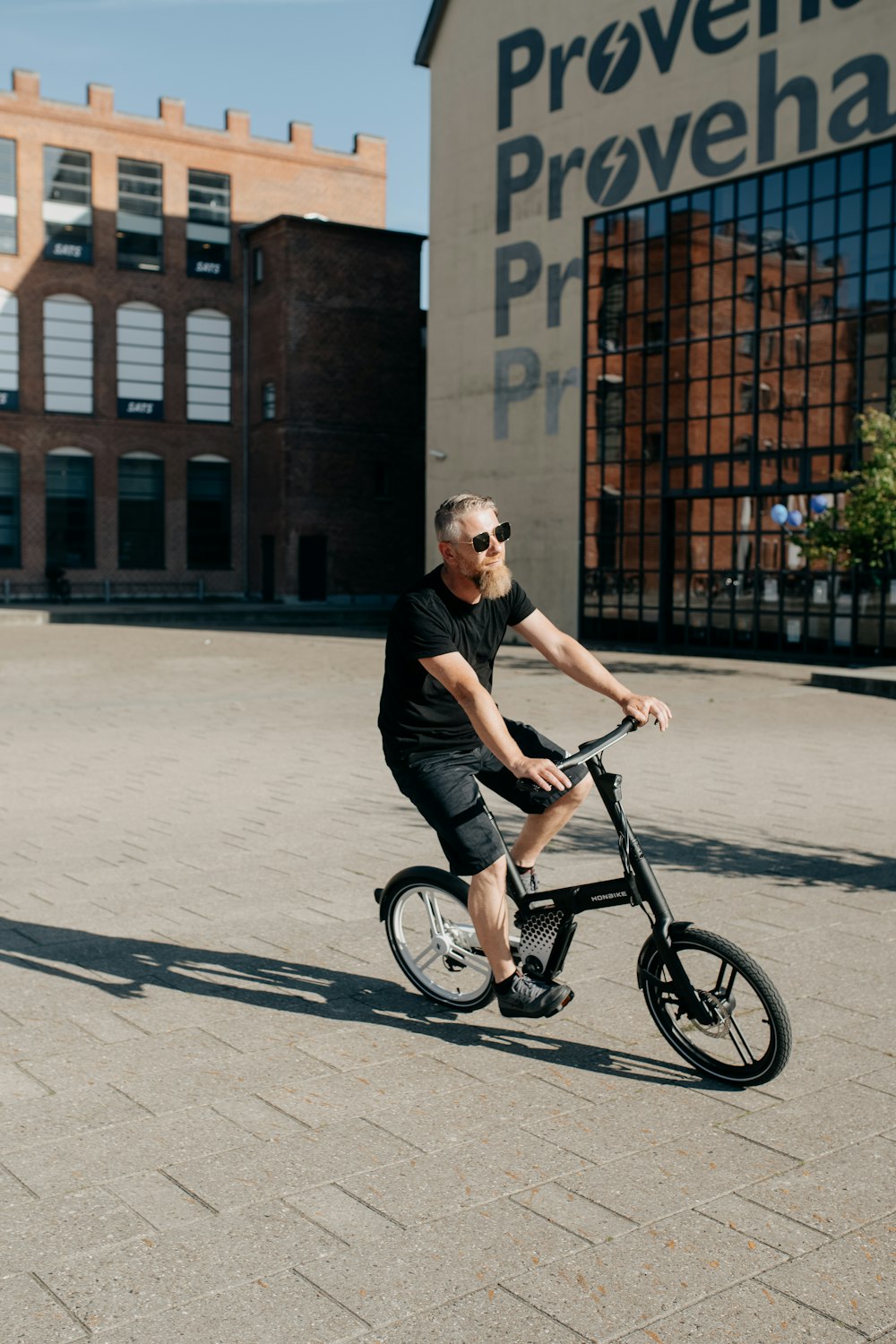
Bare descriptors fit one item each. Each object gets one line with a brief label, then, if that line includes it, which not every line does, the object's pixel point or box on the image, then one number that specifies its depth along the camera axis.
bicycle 3.97
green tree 18.55
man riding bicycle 4.12
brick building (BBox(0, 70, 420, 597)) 44.47
